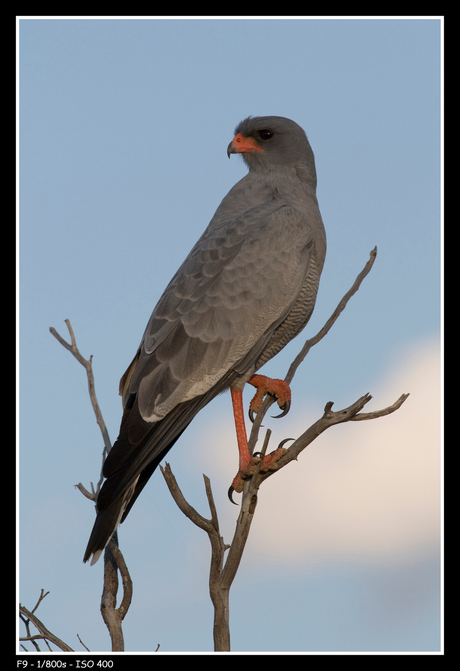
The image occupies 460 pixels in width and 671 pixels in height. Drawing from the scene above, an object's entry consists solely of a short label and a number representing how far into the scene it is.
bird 10.27
